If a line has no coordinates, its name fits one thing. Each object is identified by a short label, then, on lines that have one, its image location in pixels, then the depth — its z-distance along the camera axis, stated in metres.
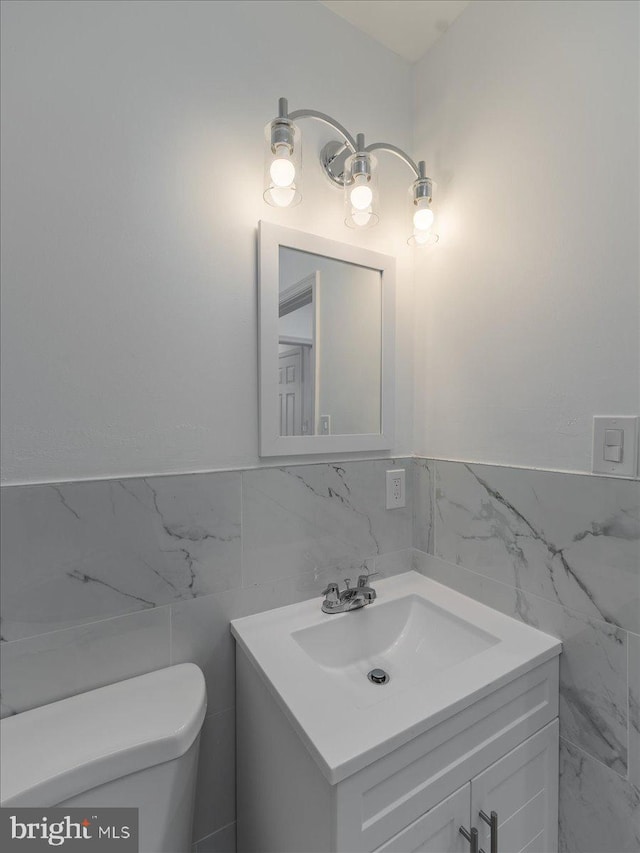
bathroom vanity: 0.65
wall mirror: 1.04
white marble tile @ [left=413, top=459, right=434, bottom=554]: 1.28
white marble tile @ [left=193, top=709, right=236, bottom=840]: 0.98
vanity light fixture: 0.93
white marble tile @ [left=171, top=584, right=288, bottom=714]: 0.94
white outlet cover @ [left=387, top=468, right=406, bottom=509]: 1.28
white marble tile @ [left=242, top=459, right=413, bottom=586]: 1.04
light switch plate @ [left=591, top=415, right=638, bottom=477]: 0.81
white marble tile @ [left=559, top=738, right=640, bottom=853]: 0.83
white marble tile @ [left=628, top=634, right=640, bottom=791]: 0.81
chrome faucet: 1.07
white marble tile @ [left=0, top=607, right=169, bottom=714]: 0.78
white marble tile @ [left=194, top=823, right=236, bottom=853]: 0.98
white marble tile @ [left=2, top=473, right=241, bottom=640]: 0.78
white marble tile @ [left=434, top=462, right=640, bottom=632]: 0.83
